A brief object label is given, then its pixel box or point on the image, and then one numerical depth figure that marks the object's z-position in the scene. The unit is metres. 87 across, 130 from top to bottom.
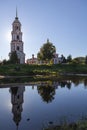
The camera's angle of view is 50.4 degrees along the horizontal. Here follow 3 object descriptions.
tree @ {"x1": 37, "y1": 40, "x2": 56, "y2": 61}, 42.40
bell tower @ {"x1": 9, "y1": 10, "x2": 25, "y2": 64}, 44.94
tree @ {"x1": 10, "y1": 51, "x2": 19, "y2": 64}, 40.29
